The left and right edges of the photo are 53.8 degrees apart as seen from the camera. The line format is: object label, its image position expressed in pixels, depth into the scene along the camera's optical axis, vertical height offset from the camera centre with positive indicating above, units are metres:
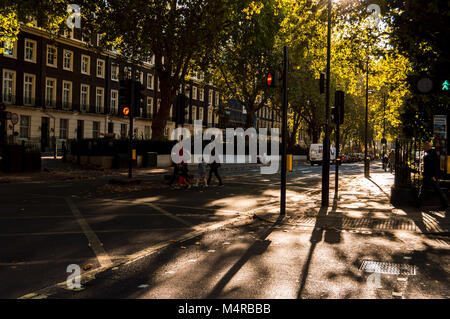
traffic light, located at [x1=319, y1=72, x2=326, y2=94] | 12.56 +2.10
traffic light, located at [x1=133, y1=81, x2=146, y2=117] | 15.05 +1.91
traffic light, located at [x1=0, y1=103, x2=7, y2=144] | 18.64 +1.65
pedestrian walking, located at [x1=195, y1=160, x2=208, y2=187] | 16.44 -0.68
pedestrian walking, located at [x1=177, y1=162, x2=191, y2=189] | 15.86 -0.77
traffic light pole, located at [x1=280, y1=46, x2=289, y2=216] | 9.62 +0.13
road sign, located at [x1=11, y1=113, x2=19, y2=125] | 21.91 +1.70
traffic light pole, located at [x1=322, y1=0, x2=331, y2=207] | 11.50 -0.06
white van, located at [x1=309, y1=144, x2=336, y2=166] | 45.56 +0.28
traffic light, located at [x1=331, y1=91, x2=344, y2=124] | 13.74 +1.52
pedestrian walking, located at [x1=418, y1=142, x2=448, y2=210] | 10.95 -0.39
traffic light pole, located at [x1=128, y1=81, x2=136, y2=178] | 14.93 +1.64
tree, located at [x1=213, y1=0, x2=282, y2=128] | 31.55 +8.42
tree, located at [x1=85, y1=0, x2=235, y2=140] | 23.47 +7.07
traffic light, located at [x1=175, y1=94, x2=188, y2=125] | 16.94 +1.88
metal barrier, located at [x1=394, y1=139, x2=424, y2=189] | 12.10 -0.22
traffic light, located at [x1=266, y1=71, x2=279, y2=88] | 9.94 +1.75
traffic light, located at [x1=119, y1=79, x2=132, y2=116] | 14.88 +1.92
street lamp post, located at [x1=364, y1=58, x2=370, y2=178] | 26.89 -0.71
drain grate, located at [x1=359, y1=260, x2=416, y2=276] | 5.25 -1.35
